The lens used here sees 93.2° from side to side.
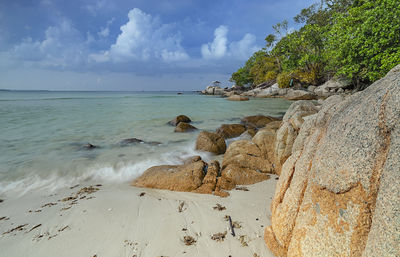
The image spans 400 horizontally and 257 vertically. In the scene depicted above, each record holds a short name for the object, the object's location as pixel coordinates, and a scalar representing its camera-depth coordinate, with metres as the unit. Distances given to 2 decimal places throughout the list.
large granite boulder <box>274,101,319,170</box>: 5.14
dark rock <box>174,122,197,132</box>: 11.32
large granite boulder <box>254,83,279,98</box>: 39.08
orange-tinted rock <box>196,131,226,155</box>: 7.46
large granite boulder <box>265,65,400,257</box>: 1.57
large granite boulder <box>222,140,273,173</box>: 5.37
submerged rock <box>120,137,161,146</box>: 9.02
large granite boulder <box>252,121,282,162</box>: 5.80
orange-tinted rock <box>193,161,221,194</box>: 4.34
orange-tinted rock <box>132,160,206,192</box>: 4.48
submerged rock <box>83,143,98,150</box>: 8.38
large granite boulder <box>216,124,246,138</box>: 9.55
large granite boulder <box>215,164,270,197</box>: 4.48
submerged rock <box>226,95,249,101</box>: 34.84
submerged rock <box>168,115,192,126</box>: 13.36
